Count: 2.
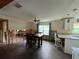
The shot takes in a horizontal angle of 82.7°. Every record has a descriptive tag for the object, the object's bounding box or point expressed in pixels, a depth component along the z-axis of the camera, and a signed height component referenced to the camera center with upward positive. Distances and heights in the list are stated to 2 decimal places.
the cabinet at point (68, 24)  3.70 +0.38
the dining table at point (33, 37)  2.89 -0.55
